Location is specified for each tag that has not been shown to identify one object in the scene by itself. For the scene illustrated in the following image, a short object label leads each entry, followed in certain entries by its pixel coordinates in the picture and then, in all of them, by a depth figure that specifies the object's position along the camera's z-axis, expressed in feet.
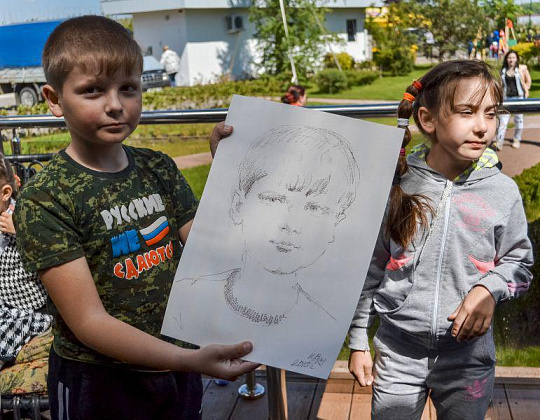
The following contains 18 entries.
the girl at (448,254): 6.18
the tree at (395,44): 86.58
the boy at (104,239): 4.90
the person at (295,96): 21.62
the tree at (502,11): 74.69
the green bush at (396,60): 86.02
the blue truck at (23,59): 75.31
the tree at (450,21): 80.02
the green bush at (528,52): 65.10
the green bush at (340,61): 94.17
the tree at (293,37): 85.92
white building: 94.73
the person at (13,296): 8.65
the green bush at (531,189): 12.71
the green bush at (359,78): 81.56
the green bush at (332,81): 76.74
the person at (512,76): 35.58
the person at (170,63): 87.10
